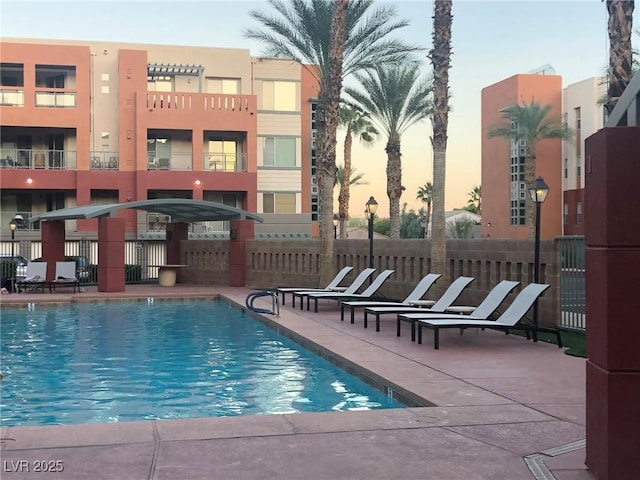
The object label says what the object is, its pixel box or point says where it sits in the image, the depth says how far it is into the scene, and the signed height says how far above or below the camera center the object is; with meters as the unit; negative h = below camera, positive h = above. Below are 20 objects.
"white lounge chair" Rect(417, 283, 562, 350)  11.64 -1.18
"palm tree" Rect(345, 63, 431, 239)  37.78 +7.05
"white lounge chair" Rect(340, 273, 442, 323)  15.37 -1.11
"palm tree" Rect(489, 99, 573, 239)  49.00 +7.66
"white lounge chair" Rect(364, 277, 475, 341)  13.99 -1.12
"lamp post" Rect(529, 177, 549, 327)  13.52 +0.38
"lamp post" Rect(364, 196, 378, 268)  22.38 +1.11
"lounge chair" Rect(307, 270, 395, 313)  17.39 -1.15
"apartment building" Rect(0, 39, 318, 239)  42.12 +6.56
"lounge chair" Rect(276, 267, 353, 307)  19.98 -1.03
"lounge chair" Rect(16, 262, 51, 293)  24.84 -0.96
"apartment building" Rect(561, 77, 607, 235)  52.50 +7.80
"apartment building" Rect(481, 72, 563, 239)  55.91 +6.24
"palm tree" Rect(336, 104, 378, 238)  48.53 +7.66
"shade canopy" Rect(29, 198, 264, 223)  24.56 +1.19
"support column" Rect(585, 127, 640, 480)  4.80 -0.38
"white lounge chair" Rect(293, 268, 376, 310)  18.41 -0.95
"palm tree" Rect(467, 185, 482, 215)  99.50 +6.02
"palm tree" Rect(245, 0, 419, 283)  29.86 +8.44
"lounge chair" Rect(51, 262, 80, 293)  25.07 -0.89
